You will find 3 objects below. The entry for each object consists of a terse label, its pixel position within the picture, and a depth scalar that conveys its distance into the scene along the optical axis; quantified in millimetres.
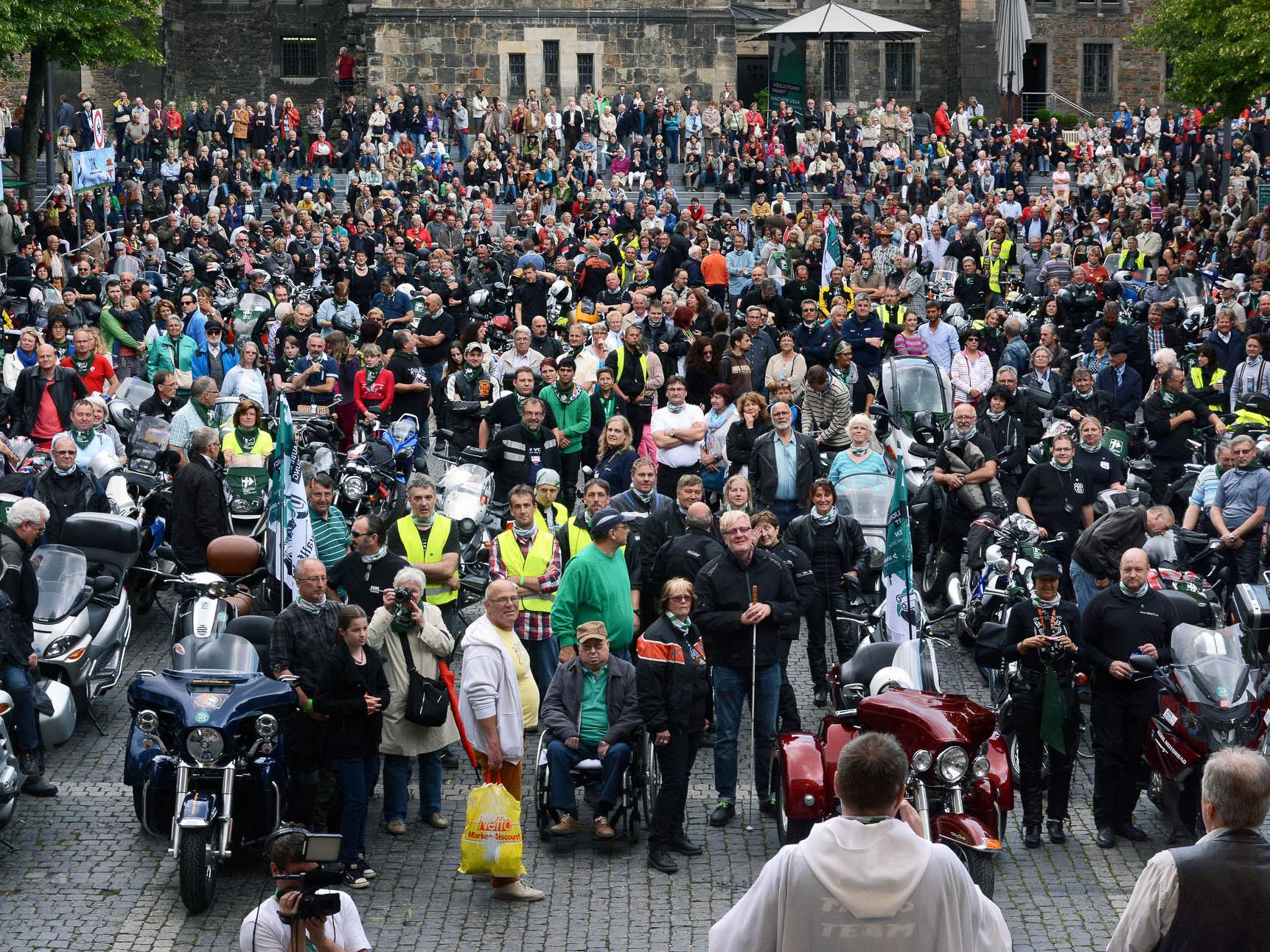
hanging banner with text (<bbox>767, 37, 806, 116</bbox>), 42156
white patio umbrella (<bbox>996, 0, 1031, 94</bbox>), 42281
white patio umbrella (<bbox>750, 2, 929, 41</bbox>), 39531
